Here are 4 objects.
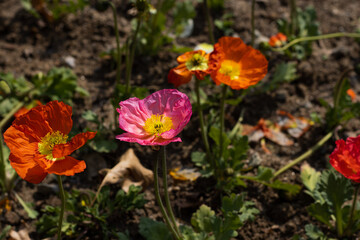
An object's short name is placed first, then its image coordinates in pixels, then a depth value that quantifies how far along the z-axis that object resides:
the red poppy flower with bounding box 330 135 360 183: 1.83
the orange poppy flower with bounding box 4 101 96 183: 1.71
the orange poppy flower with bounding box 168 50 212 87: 2.14
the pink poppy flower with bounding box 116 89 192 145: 1.77
